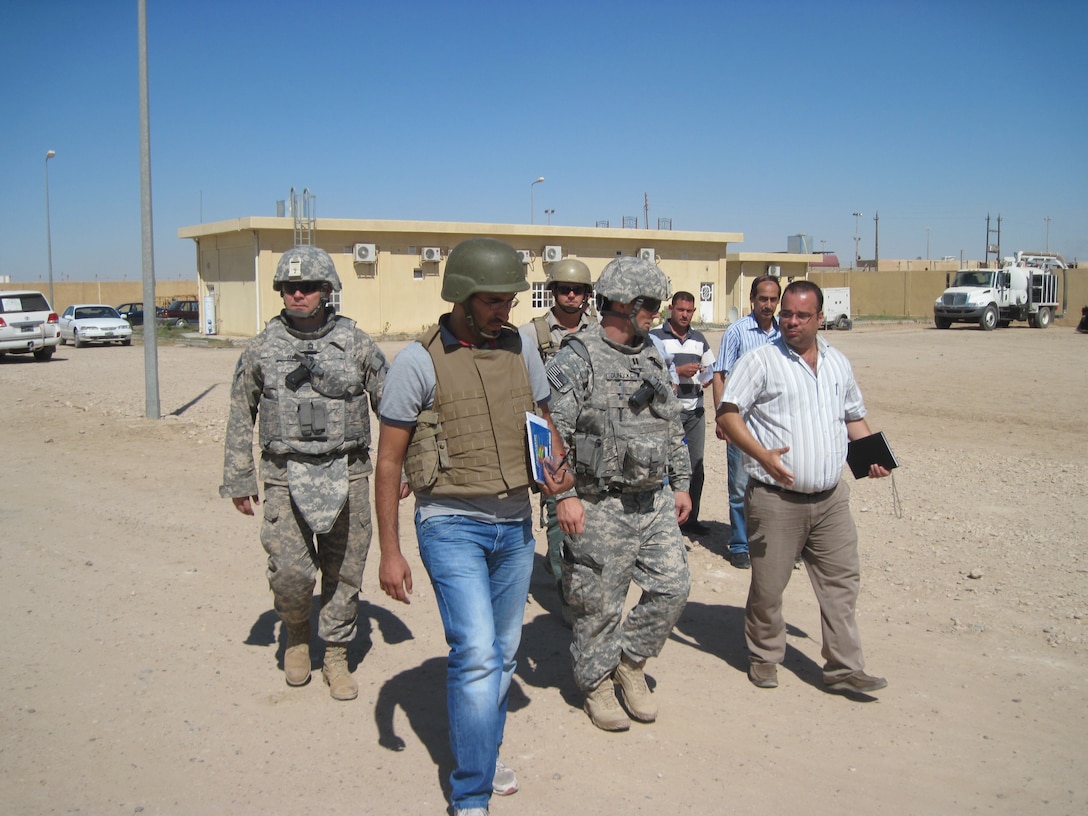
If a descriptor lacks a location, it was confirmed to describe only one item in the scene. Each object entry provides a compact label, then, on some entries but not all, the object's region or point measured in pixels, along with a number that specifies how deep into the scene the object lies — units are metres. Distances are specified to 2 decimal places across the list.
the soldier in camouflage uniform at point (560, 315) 5.57
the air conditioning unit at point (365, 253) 34.00
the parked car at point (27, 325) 22.89
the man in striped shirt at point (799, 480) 4.33
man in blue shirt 6.18
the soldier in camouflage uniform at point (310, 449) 4.23
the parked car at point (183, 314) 41.07
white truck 37.06
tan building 33.03
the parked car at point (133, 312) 40.22
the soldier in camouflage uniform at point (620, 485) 3.95
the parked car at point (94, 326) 29.50
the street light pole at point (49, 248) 36.62
